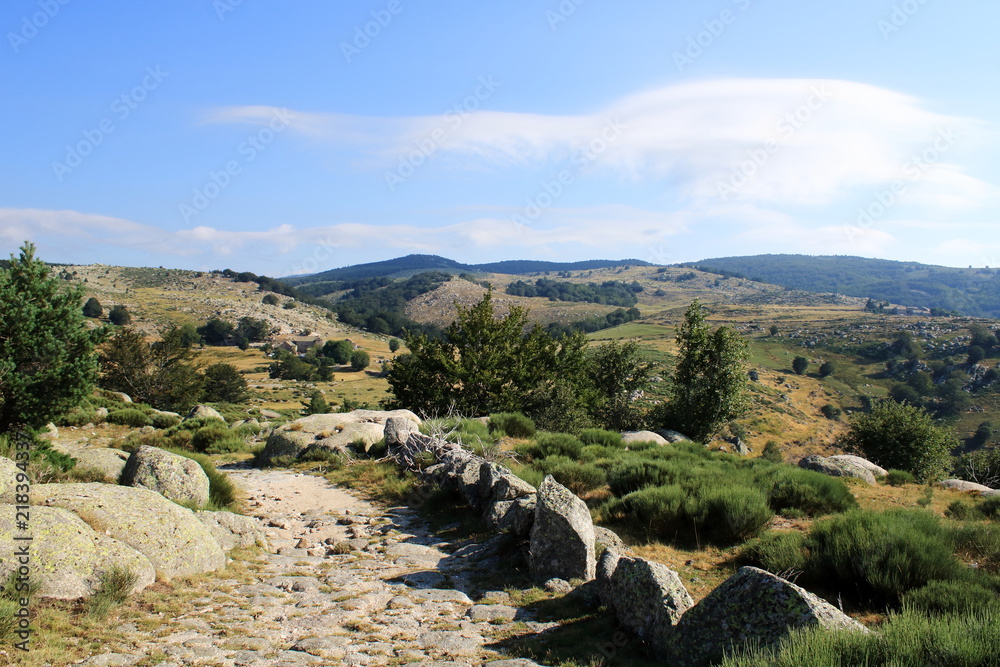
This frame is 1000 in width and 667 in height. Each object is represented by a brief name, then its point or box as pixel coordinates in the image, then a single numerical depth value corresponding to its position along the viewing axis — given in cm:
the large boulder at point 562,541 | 703
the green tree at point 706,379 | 2617
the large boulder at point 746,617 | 400
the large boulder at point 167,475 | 884
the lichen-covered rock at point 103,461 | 991
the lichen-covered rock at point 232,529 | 808
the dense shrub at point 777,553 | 655
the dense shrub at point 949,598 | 485
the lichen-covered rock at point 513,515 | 801
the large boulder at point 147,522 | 641
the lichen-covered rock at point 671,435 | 2412
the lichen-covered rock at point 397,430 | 1461
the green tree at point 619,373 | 3134
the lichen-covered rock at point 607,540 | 770
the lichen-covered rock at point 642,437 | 1996
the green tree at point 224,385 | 5219
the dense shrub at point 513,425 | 1766
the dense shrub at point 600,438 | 1686
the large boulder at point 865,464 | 1625
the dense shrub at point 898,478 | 1484
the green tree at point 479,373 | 2348
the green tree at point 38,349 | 1208
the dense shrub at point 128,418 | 2075
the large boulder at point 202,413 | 2477
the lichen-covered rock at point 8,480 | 617
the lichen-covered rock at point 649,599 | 508
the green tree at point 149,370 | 3569
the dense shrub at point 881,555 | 580
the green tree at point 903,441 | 2156
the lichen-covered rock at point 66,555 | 528
